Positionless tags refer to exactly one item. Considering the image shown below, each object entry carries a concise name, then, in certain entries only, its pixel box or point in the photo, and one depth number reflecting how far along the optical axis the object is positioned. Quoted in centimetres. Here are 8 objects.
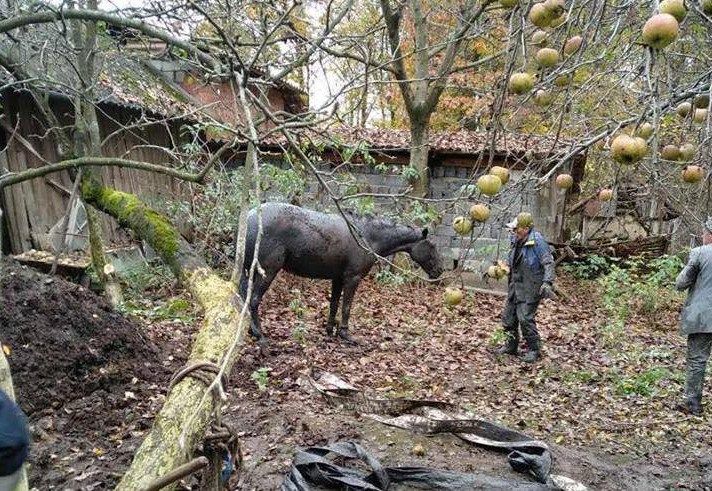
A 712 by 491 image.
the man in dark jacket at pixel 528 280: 644
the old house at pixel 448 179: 1069
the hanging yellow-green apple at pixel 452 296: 272
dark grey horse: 643
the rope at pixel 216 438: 203
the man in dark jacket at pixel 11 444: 121
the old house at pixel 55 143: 710
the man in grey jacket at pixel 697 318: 525
